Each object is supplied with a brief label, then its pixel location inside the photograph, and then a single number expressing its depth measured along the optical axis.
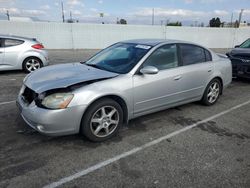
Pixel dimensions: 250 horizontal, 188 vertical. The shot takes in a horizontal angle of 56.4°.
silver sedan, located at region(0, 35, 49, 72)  8.09
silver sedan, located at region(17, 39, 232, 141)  3.21
